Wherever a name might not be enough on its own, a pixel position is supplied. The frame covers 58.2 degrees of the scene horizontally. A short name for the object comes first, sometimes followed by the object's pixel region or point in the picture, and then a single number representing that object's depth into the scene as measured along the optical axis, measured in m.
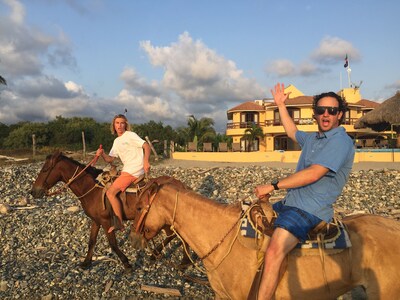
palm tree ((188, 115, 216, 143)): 44.94
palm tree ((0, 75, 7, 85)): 39.67
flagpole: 49.47
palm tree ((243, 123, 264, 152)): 40.97
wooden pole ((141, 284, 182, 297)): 6.21
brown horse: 7.59
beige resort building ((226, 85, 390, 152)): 40.94
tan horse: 3.52
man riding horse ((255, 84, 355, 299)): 3.33
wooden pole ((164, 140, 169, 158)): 34.48
